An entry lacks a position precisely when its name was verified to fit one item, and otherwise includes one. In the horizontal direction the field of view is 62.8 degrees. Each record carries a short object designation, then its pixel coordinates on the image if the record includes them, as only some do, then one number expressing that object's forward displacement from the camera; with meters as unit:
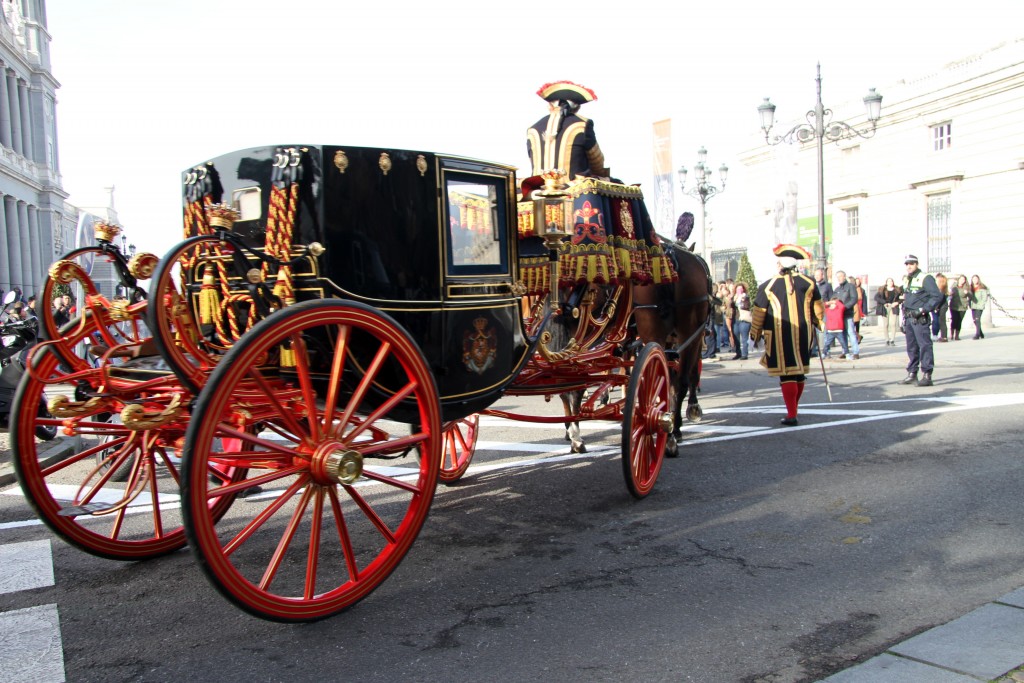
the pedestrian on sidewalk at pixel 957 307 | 22.44
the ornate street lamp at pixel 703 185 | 23.97
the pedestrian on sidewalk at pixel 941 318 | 19.81
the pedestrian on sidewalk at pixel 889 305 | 21.28
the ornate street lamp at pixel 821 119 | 19.81
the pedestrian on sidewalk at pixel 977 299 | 22.98
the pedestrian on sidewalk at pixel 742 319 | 18.70
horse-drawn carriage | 3.38
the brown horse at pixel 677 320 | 7.40
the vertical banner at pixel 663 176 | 21.58
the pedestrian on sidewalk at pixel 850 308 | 17.66
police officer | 12.14
